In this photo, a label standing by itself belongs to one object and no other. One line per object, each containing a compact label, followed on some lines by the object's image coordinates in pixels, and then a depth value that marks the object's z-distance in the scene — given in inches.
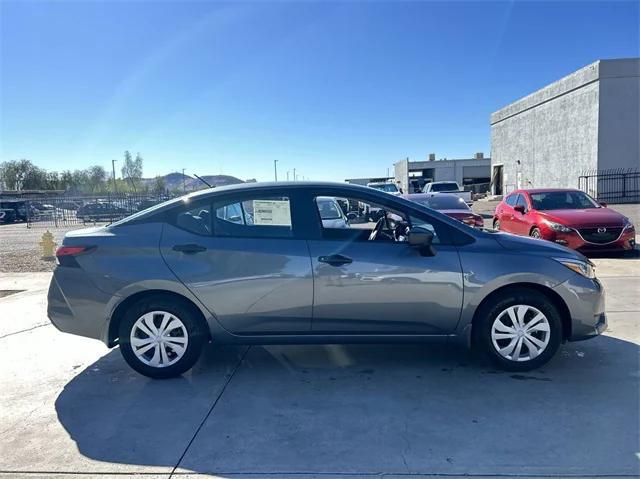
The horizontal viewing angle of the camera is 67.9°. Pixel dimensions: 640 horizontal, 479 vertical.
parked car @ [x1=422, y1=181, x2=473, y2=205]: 1018.6
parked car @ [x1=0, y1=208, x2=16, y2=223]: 1451.8
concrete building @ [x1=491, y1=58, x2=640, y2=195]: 937.5
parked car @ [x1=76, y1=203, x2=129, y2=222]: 1152.2
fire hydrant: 509.0
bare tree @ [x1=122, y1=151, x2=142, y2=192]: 3447.3
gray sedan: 155.9
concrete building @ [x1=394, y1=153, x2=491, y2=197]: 2509.8
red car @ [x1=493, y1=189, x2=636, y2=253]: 371.2
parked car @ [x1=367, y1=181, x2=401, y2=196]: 1059.5
